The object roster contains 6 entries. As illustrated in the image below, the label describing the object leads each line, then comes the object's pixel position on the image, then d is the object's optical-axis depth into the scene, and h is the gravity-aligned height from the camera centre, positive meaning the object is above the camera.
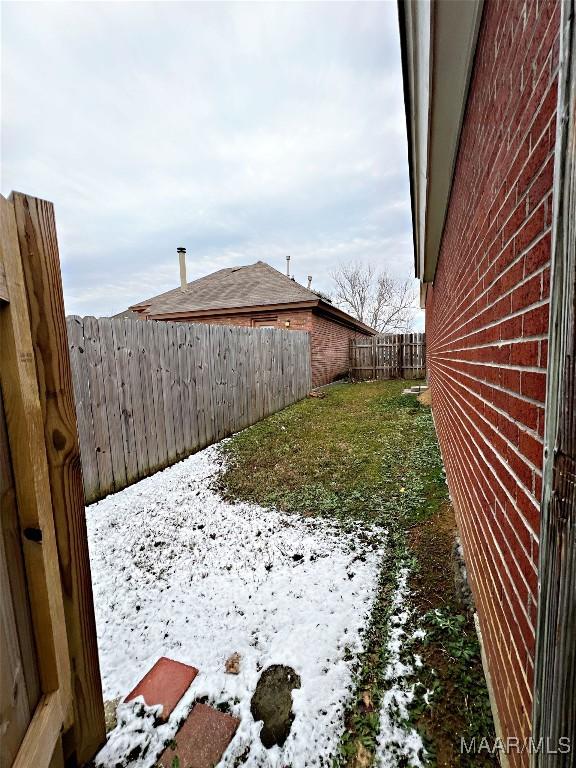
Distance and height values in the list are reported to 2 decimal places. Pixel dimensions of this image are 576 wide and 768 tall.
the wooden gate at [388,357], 14.92 -0.46
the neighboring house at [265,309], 10.95 +1.66
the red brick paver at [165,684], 1.44 -1.58
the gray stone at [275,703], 1.30 -1.58
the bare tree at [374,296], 29.12 +4.88
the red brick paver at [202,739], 1.22 -1.57
